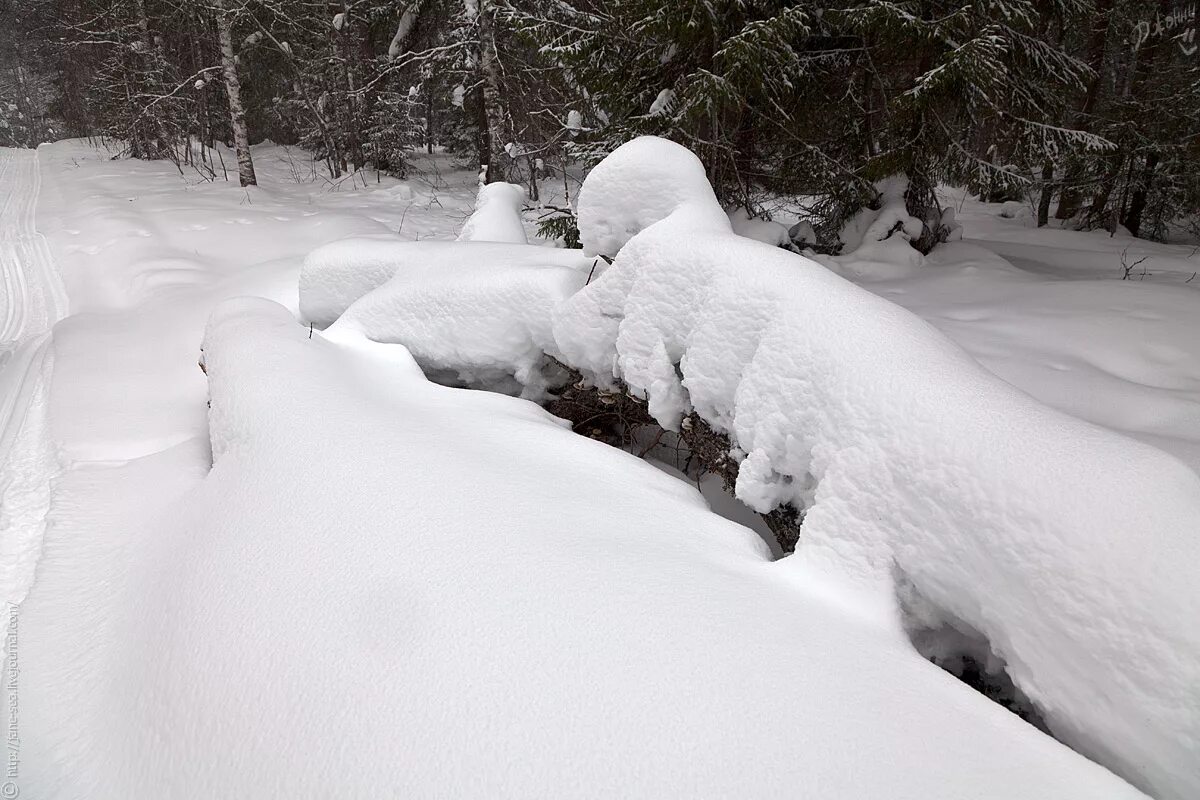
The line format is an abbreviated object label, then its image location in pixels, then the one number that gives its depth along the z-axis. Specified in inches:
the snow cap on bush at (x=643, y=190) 142.0
